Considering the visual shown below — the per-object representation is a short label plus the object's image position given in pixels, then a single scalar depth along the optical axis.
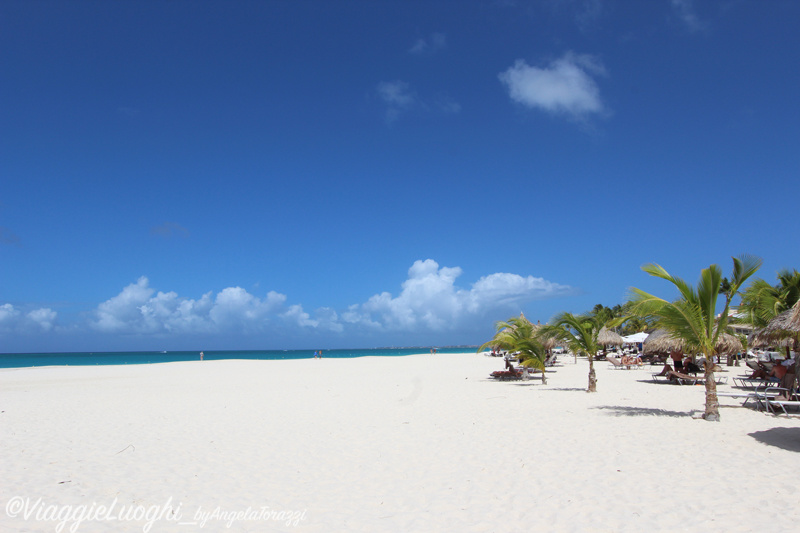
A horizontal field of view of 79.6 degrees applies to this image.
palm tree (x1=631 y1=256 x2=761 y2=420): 9.26
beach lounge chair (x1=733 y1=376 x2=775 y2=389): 15.08
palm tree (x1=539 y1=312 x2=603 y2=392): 14.13
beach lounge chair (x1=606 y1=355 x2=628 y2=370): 27.44
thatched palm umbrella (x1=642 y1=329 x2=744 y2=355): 18.90
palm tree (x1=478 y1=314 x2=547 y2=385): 16.86
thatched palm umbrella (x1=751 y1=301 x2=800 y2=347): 7.56
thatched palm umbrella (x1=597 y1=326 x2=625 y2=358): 33.84
